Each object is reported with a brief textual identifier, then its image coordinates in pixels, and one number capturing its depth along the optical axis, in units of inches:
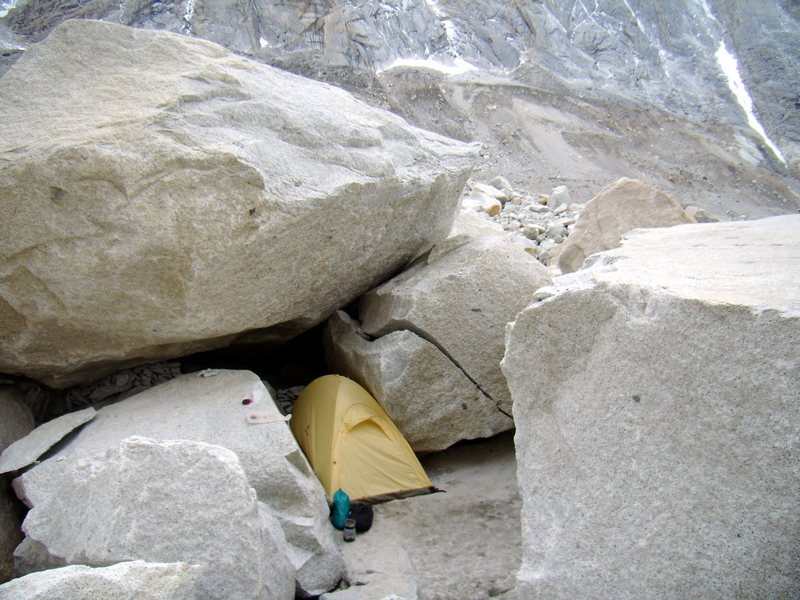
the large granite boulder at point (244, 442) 125.4
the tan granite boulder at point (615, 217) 243.6
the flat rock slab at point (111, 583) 73.1
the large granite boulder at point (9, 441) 126.6
